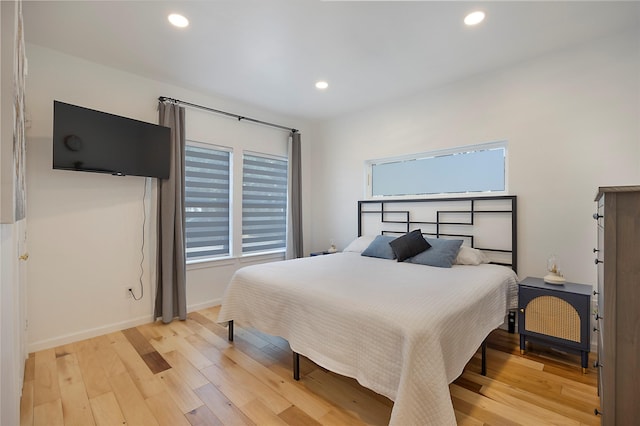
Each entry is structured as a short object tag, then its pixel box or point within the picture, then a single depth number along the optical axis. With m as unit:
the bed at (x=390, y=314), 1.38
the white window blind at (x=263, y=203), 4.13
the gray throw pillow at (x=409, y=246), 3.03
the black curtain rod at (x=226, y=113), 3.23
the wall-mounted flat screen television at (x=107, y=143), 2.49
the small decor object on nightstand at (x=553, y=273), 2.45
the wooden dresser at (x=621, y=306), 1.18
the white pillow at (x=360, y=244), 3.71
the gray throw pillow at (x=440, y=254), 2.79
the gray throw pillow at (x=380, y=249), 3.23
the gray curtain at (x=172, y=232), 3.16
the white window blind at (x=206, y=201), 3.58
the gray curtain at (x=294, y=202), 4.45
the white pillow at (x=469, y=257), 2.85
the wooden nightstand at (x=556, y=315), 2.21
